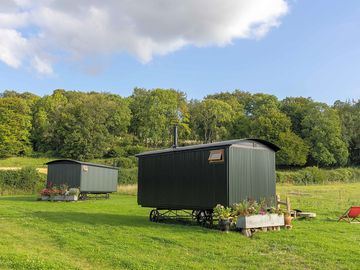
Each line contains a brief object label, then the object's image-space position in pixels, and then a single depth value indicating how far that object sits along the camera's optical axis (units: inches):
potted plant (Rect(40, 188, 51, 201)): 1155.3
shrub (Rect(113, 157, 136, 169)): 2363.4
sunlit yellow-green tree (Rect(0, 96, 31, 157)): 2519.7
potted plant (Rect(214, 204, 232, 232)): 489.3
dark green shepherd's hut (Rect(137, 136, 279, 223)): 539.8
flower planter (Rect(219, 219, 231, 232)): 488.1
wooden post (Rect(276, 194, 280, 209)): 584.6
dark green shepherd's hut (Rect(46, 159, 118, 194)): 1256.8
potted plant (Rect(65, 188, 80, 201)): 1158.3
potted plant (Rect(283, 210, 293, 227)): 512.8
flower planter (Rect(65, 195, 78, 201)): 1158.3
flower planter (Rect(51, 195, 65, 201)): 1148.6
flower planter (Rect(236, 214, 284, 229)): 475.2
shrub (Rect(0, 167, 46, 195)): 1525.6
